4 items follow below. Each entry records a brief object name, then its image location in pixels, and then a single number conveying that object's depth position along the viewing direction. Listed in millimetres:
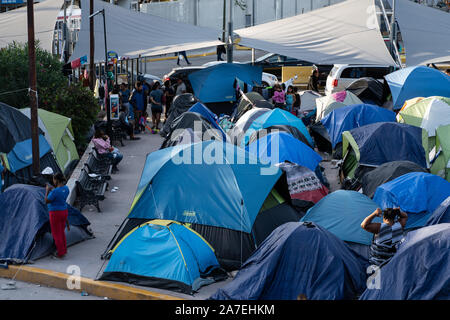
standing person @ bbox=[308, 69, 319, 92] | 27812
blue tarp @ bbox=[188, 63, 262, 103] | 24453
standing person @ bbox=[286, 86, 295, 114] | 23219
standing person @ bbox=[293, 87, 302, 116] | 23422
